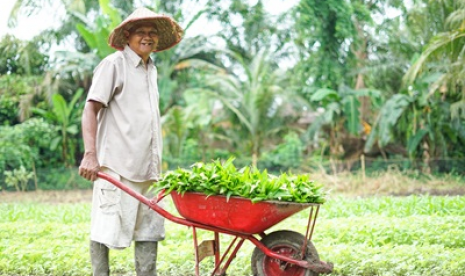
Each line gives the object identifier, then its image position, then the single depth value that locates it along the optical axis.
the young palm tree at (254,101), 17.70
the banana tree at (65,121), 17.59
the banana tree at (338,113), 16.75
